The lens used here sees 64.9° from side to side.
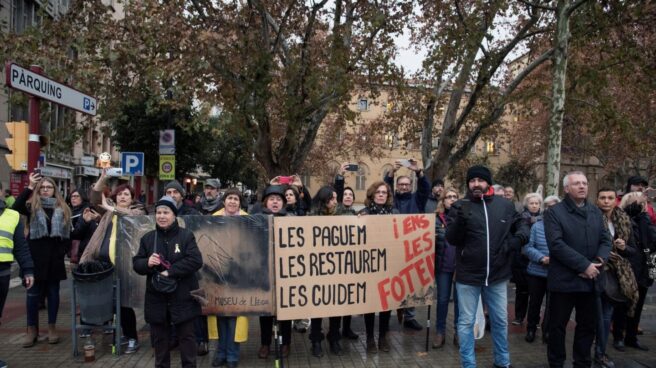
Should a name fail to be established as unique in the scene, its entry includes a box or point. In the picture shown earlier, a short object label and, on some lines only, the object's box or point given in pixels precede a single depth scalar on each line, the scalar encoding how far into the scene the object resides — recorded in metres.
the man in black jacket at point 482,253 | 4.94
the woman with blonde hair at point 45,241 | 6.01
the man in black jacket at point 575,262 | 4.91
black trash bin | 5.65
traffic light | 6.46
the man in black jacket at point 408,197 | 6.88
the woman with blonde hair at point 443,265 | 6.34
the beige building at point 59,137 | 12.14
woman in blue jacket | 6.32
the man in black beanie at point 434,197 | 7.05
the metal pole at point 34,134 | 6.52
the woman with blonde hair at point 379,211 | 6.06
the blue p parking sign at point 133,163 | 14.13
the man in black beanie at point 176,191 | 6.58
